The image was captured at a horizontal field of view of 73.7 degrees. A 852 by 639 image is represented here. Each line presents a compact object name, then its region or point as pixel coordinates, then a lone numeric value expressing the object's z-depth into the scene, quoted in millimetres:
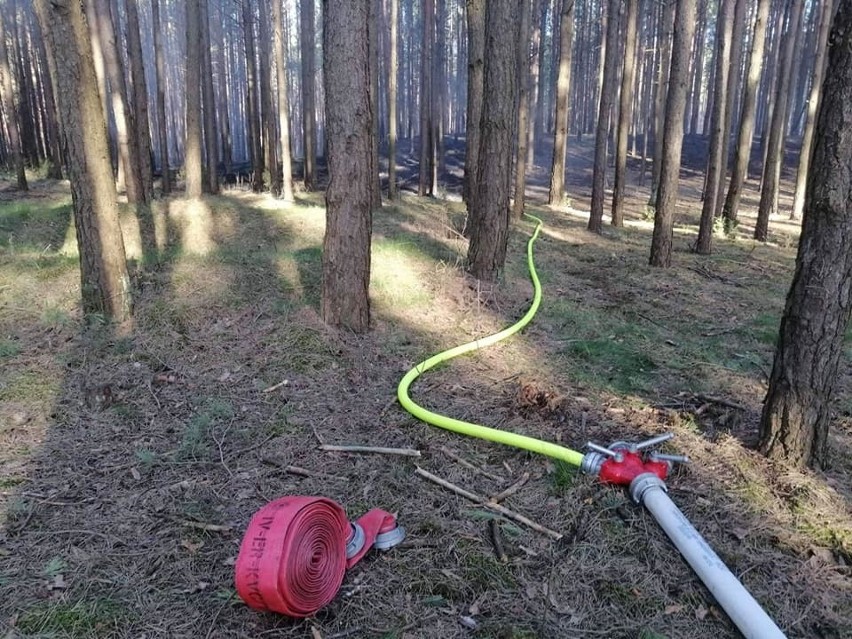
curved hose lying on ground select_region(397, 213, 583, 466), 3462
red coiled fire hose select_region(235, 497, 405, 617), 2264
